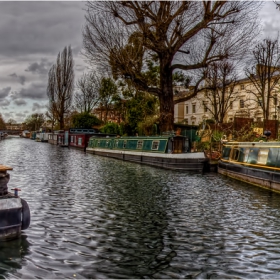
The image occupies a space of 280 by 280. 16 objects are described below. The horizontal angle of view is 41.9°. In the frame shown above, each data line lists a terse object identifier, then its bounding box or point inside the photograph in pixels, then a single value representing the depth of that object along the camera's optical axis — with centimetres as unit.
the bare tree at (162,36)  1975
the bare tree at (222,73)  3195
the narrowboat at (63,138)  4778
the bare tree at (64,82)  6372
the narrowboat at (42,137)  7059
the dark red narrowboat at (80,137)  3862
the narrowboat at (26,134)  11756
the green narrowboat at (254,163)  1222
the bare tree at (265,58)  2995
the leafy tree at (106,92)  4352
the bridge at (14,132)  16509
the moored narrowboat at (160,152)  1834
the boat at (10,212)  569
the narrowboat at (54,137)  5453
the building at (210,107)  4394
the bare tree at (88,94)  5701
